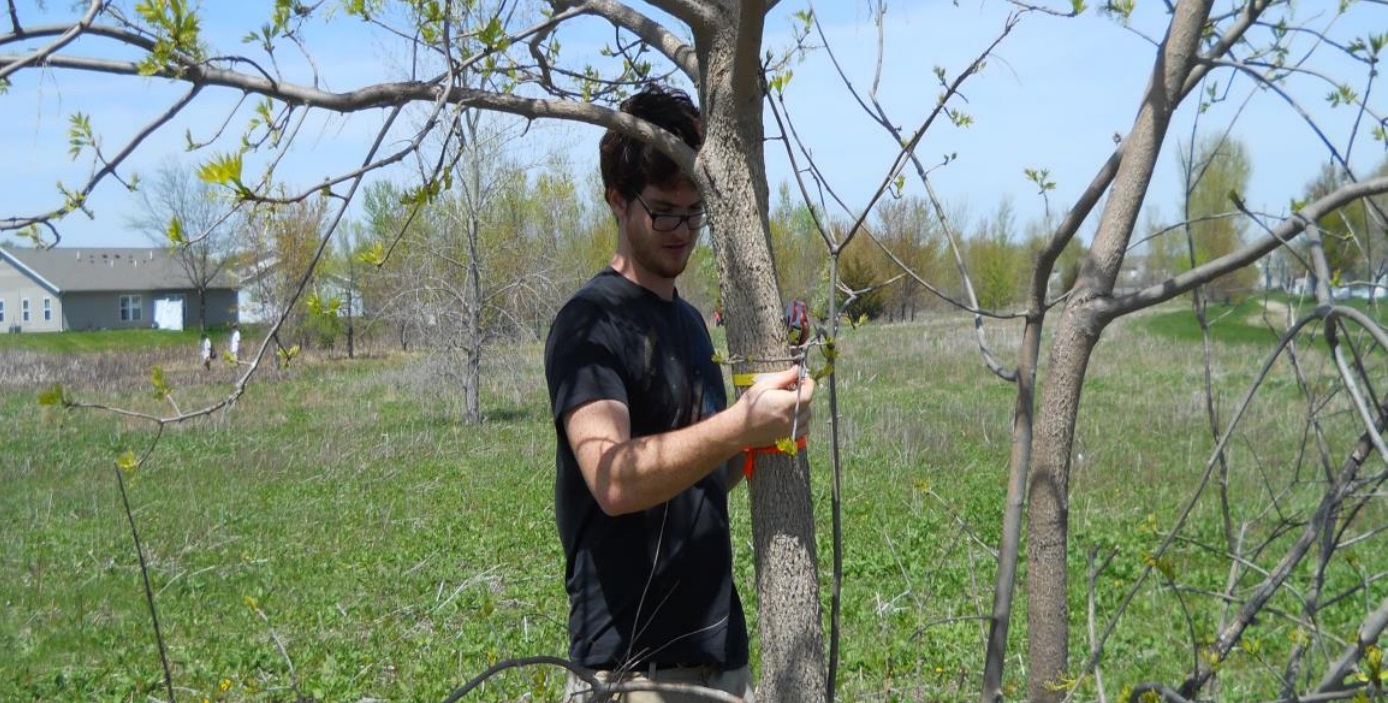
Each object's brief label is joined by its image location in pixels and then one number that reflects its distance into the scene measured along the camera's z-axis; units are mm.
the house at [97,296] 54844
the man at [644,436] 2176
